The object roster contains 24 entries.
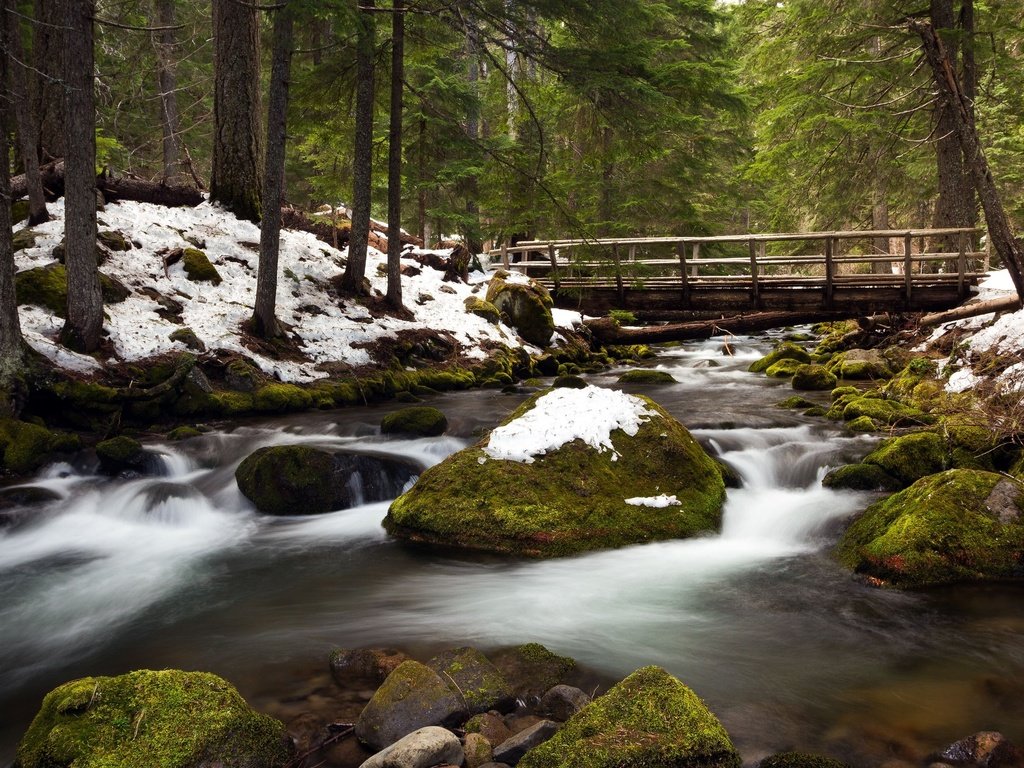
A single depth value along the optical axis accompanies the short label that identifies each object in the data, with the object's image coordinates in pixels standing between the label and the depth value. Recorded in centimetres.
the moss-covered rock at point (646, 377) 1363
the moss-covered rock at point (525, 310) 1587
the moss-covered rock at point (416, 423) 892
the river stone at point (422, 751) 265
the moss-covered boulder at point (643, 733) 254
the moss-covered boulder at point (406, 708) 298
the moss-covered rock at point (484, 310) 1537
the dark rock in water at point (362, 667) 372
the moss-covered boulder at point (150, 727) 263
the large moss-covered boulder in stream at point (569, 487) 556
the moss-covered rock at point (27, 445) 734
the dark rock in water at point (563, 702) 322
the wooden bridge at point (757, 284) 1330
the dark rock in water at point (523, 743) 278
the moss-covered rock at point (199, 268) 1178
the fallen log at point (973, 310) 1084
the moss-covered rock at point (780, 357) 1477
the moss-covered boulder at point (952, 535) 468
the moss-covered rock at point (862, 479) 649
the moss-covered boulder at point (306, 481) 698
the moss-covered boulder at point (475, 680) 322
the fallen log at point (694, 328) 1530
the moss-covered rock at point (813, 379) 1212
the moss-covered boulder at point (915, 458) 643
